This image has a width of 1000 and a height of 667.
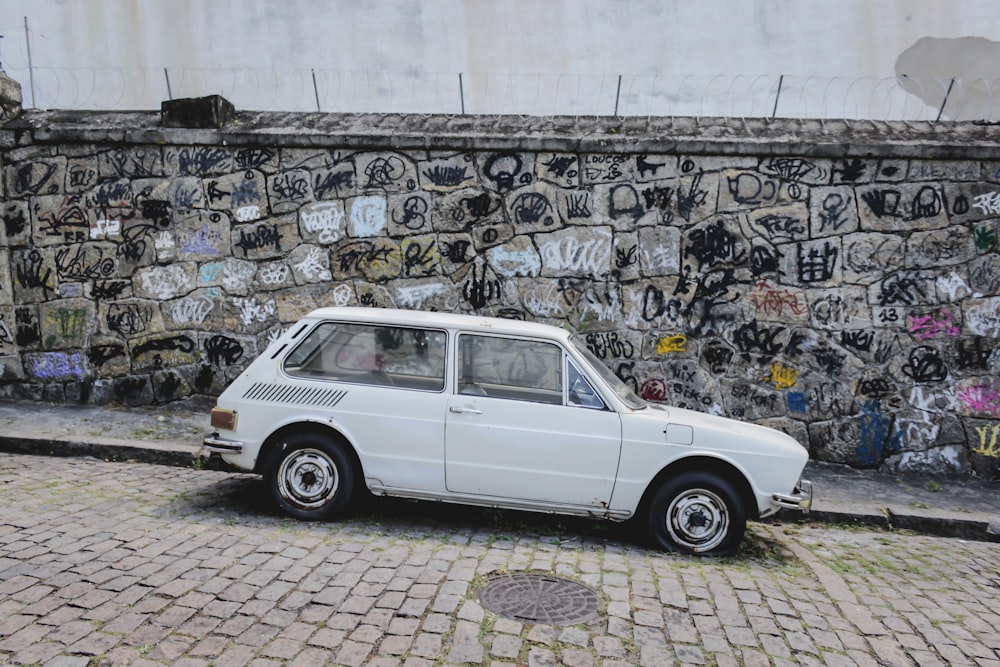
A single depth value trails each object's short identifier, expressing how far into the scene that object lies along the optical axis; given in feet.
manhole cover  13.56
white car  17.52
